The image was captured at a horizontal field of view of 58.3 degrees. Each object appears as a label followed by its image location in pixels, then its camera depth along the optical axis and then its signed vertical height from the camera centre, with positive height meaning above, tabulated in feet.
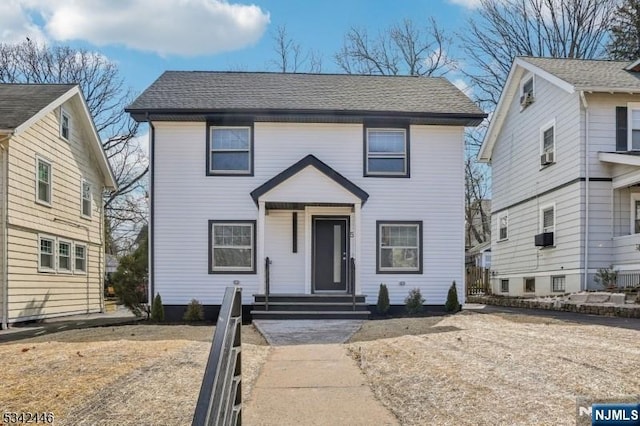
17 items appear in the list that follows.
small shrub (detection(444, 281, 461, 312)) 43.68 -5.10
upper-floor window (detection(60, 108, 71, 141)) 54.44 +10.60
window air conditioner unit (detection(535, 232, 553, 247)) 52.54 -0.32
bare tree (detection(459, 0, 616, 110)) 91.91 +32.93
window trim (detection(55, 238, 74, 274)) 52.70 -2.15
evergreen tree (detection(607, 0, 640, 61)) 83.41 +30.23
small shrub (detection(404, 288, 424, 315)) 43.27 -5.15
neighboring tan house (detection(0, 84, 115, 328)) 43.88 +2.67
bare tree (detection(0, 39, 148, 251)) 101.71 +28.29
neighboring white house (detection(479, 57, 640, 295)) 46.96 +5.56
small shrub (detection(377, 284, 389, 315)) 43.27 -5.01
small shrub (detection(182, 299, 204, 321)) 42.51 -5.84
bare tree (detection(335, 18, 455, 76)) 103.91 +34.87
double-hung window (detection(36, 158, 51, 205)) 49.19 +4.58
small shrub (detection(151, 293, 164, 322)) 42.83 -5.72
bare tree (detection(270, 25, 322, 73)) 101.45 +32.57
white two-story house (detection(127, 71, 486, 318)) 43.98 +2.90
